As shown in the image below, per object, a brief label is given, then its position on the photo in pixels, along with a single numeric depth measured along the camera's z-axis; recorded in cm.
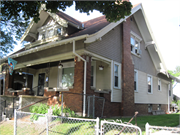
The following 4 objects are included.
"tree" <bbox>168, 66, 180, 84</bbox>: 5616
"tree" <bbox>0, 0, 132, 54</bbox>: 750
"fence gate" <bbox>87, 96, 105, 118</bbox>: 915
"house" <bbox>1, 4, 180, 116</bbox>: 959
